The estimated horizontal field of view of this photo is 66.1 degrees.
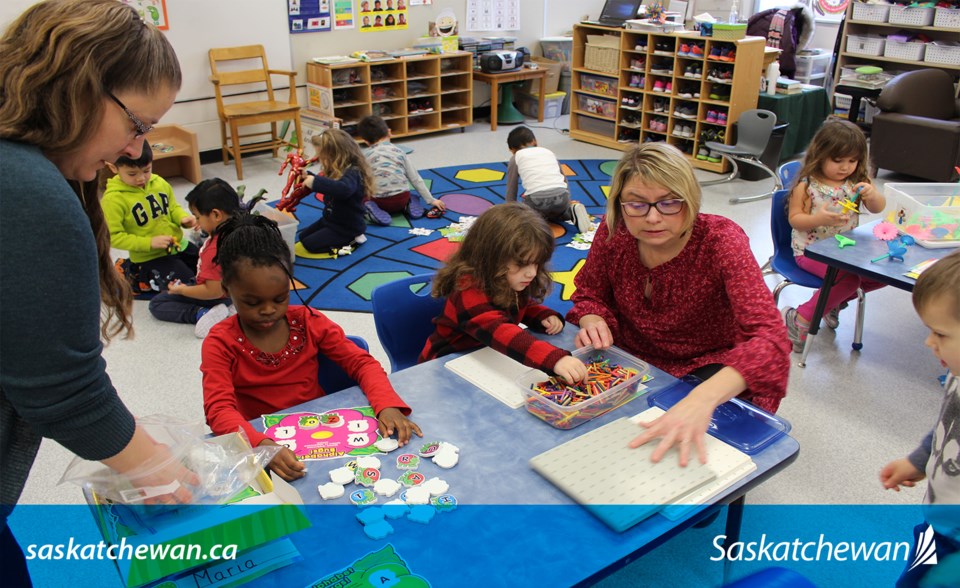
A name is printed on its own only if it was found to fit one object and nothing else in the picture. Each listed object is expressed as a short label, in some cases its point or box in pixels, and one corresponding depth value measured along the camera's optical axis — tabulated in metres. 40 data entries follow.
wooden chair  5.69
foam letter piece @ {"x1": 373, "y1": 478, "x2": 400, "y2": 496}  1.33
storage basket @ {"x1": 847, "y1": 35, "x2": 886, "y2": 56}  6.54
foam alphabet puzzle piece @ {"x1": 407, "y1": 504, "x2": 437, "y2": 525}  1.26
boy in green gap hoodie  3.46
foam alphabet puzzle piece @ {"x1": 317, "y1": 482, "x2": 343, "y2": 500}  1.31
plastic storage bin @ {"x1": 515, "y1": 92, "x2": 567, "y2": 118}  7.85
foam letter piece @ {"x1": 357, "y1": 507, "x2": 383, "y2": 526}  1.26
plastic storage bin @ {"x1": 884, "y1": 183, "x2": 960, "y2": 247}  2.77
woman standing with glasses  0.87
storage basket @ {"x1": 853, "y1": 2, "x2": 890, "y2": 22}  6.39
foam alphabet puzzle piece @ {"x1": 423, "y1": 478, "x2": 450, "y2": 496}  1.33
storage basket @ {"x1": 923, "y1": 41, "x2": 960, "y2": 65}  6.10
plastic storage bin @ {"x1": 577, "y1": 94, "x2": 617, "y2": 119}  6.84
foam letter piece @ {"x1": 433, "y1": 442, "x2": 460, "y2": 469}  1.40
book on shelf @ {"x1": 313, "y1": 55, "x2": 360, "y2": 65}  6.38
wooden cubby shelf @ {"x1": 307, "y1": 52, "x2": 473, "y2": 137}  6.47
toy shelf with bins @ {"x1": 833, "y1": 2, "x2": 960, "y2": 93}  6.25
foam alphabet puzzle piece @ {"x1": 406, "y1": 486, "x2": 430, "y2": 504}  1.30
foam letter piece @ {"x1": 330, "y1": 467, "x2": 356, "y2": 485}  1.35
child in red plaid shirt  1.93
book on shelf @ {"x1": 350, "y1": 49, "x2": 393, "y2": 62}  6.48
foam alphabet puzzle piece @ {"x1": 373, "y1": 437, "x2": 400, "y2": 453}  1.45
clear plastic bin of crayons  1.53
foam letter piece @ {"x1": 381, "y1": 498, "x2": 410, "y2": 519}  1.27
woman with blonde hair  1.69
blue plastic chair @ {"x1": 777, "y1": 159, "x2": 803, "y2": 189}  3.53
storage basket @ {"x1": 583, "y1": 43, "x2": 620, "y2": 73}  6.67
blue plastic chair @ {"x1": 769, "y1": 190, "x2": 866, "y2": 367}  3.22
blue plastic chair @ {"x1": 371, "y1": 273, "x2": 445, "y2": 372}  2.20
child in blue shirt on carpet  4.38
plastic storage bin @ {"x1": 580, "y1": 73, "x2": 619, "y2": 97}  6.80
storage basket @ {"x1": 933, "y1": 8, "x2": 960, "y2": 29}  5.98
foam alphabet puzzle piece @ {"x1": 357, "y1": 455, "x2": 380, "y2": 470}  1.40
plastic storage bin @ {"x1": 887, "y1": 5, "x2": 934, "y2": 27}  6.16
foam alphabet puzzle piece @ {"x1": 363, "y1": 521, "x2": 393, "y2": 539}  1.23
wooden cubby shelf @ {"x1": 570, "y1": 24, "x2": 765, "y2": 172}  5.73
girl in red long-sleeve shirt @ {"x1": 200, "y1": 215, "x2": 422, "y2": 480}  1.67
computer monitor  6.75
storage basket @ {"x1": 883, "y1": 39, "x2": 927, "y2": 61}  6.30
